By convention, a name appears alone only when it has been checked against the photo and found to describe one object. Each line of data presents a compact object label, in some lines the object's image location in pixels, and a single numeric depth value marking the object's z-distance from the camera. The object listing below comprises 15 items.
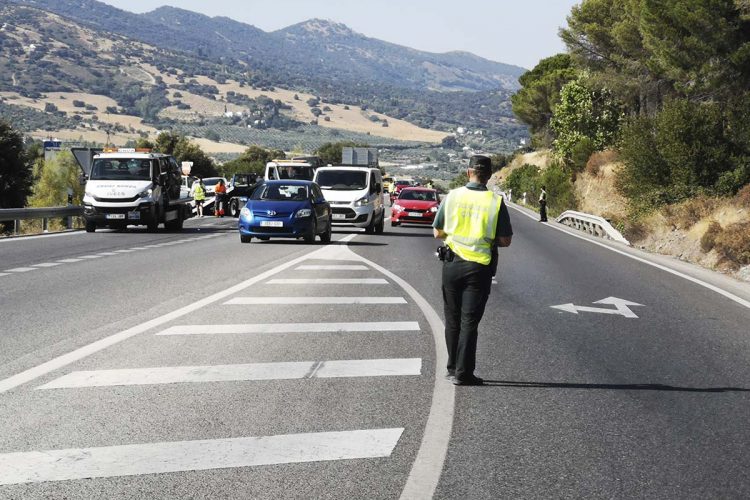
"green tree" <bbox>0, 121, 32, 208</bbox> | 62.25
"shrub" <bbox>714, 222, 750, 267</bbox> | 23.25
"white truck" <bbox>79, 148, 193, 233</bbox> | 30.41
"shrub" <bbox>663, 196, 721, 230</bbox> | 31.05
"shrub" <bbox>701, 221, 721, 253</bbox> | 26.33
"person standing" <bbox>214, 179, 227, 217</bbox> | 46.88
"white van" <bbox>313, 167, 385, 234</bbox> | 31.17
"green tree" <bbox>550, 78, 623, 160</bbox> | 63.62
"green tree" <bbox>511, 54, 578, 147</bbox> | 83.00
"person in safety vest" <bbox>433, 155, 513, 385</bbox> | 8.42
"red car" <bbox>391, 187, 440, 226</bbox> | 38.00
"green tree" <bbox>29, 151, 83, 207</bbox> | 92.50
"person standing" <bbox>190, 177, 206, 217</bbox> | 45.75
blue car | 25.89
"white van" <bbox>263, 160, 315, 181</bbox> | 42.62
